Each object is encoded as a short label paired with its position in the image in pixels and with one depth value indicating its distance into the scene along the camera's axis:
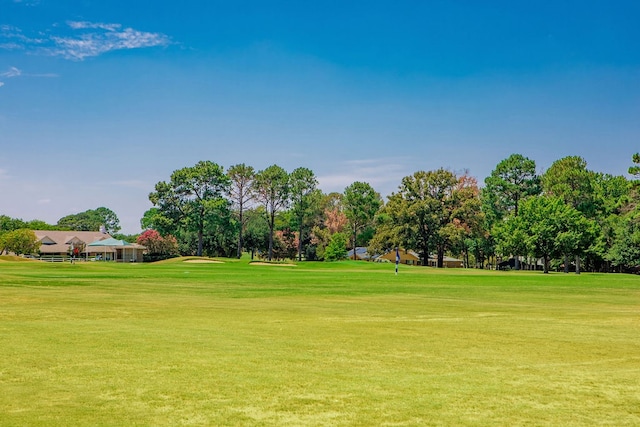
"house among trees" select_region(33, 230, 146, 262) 150.75
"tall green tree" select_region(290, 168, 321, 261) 145.38
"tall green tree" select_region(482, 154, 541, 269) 122.44
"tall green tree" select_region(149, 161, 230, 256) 135.12
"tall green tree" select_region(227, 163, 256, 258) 140.62
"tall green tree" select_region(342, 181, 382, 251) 150.88
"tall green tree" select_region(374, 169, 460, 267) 121.75
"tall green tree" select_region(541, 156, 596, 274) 115.00
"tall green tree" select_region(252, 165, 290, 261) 140.50
